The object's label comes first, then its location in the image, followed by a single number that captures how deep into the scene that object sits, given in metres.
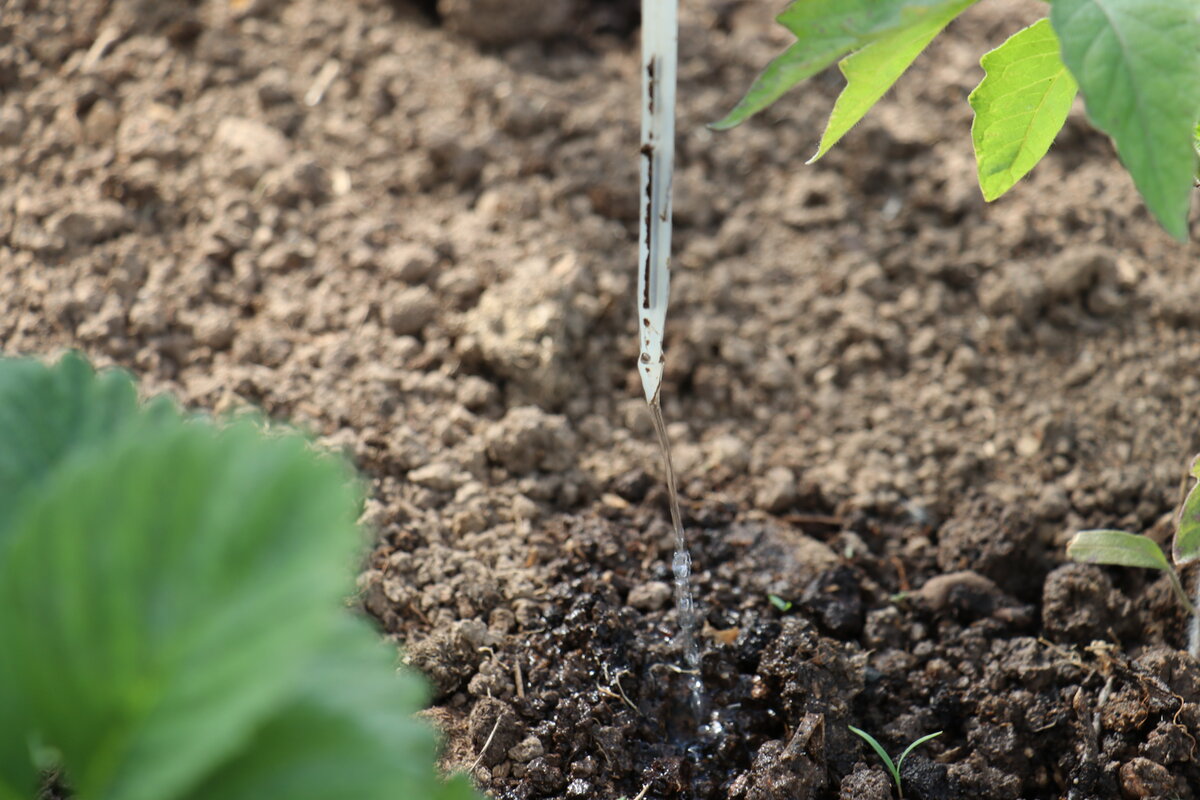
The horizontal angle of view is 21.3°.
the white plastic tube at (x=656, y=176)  0.54
